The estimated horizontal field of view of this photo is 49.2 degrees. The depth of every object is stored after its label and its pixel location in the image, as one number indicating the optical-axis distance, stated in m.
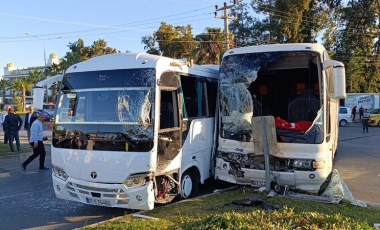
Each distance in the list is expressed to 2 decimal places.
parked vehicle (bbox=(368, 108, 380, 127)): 34.12
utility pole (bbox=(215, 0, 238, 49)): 32.94
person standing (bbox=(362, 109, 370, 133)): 27.97
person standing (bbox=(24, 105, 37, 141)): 16.26
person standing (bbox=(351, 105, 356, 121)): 42.18
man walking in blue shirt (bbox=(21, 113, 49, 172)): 12.32
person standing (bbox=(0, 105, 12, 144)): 17.93
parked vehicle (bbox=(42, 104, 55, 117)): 40.09
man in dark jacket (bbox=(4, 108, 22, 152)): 16.00
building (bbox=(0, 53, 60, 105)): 96.72
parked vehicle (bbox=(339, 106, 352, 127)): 36.03
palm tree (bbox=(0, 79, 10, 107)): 95.69
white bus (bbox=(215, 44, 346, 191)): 7.81
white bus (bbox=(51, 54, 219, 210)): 6.71
